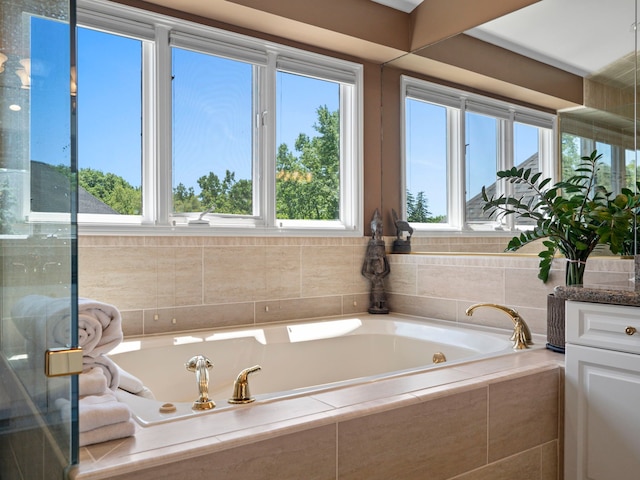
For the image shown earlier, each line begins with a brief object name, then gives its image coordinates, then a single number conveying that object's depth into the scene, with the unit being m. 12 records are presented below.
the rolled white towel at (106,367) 1.39
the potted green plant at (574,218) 2.07
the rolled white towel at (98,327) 1.38
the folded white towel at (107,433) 1.13
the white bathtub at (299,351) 2.26
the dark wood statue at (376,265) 3.26
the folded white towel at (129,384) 1.68
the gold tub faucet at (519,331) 2.25
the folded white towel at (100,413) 1.14
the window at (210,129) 2.48
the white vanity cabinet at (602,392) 1.62
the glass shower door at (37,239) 0.97
